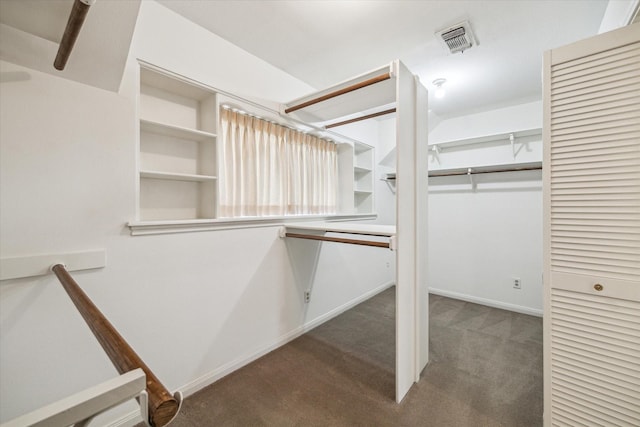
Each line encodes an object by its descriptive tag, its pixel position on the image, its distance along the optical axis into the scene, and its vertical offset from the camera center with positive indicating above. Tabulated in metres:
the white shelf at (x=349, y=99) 1.87 +0.96
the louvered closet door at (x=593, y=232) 1.15 -0.10
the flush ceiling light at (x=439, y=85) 2.80 +1.38
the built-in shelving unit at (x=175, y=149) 1.77 +0.47
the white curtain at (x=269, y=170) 2.15 +0.41
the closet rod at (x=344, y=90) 1.69 +0.88
